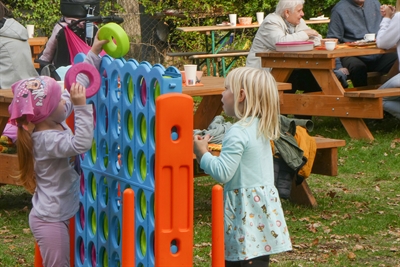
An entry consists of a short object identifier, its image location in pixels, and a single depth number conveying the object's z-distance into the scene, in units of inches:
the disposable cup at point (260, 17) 719.3
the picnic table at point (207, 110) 433.1
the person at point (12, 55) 381.1
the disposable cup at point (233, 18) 718.0
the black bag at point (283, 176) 295.0
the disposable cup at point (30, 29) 592.4
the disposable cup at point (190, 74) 347.7
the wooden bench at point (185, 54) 709.3
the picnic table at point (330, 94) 447.7
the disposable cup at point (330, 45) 455.2
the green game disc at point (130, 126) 202.7
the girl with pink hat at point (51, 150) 200.9
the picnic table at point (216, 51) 693.0
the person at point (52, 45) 396.2
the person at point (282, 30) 474.4
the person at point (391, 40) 461.0
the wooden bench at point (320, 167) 326.3
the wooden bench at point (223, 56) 685.5
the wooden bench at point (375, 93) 442.7
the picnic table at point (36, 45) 558.7
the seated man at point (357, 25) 525.7
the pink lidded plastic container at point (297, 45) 462.3
